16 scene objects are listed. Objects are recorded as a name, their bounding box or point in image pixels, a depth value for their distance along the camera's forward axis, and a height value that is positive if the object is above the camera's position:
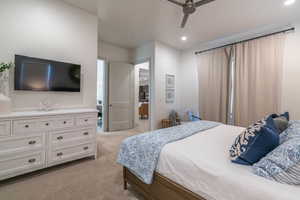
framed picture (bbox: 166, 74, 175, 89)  4.60 +0.60
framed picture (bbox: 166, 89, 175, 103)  4.60 +0.12
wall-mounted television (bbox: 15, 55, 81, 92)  2.15 +0.39
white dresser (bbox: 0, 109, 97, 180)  1.84 -0.62
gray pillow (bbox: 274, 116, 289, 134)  1.60 -0.28
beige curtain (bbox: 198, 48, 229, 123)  3.77 +0.44
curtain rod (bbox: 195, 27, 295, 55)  2.89 +1.45
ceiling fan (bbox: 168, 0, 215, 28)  1.96 +1.34
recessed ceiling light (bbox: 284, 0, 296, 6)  2.36 +1.66
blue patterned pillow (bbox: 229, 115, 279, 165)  1.08 -0.36
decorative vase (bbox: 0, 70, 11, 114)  1.90 +0.06
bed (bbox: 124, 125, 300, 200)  0.86 -0.55
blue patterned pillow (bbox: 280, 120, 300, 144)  1.20 -0.30
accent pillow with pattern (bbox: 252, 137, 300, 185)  0.87 -0.43
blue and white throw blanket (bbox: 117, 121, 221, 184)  1.42 -0.56
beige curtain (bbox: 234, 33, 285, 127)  3.00 +0.49
